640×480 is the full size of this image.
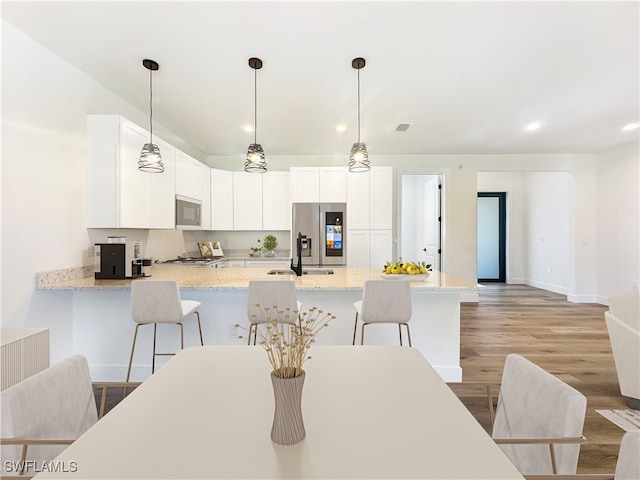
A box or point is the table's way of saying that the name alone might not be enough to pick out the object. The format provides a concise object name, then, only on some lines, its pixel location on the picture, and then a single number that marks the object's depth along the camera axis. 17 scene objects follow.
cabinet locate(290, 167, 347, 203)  5.30
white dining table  0.76
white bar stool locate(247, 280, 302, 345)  2.42
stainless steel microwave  4.21
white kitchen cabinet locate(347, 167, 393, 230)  5.30
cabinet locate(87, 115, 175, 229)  2.97
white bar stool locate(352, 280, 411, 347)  2.43
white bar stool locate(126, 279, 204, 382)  2.43
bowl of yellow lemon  2.81
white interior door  6.46
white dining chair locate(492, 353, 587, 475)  0.98
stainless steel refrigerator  5.17
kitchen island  2.96
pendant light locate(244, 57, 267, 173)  2.97
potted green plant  5.56
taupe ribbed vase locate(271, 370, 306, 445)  0.84
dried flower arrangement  0.84
